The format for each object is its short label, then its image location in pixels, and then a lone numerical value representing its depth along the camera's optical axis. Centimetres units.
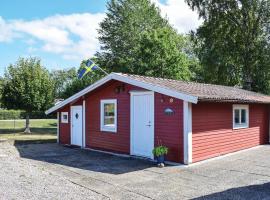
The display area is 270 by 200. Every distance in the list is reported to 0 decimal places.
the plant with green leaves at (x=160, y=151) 702
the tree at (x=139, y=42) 2114
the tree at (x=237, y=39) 1719
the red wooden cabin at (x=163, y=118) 734
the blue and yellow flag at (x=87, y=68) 1170
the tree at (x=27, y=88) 1610
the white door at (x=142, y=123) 795
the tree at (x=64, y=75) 5536
